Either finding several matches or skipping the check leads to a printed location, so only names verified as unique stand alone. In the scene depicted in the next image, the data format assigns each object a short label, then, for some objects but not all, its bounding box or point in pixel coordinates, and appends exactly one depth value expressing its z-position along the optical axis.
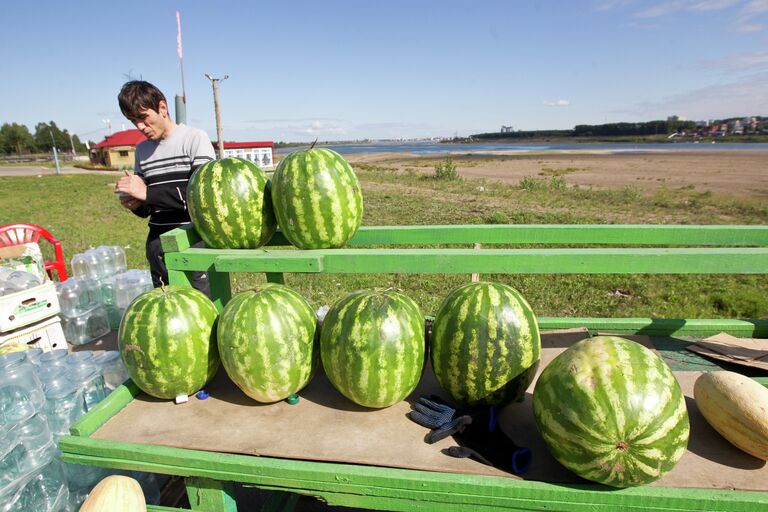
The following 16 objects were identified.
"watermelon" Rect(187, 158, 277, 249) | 2.48
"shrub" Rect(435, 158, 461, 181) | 28.52
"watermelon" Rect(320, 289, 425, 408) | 2.02
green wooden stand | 1.70
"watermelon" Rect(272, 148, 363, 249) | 2.38
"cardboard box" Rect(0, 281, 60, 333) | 4.24
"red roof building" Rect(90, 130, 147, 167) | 58.16
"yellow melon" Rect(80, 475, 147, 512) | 1.98
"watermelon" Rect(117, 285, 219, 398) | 2.18
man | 3.54
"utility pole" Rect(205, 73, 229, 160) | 14.30
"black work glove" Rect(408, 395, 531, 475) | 1.83
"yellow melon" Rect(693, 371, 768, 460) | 1.84
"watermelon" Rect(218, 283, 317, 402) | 2.10
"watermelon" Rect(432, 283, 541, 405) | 2.03
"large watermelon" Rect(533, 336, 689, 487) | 1.64
